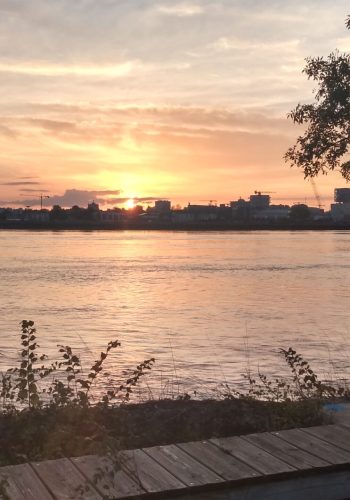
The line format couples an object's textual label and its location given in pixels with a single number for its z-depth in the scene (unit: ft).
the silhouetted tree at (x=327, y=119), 50.83
